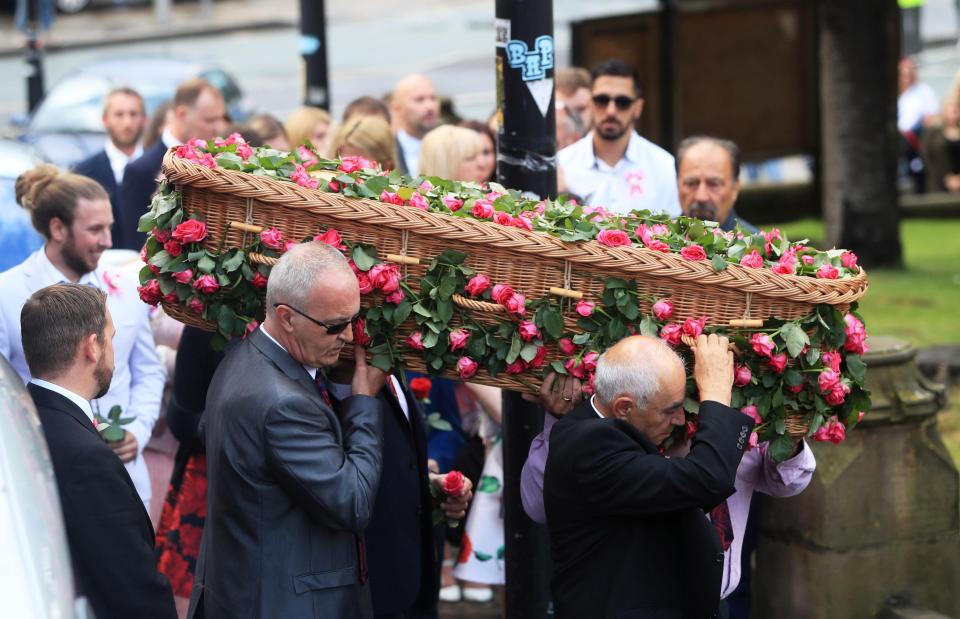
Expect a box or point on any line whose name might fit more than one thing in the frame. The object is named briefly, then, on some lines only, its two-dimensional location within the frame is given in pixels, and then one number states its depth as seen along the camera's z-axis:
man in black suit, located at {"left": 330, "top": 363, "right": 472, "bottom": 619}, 9.26
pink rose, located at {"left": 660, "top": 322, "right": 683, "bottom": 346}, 8.31
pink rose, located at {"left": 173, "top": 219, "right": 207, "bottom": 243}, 8.64
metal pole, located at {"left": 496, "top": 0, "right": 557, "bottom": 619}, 9.96
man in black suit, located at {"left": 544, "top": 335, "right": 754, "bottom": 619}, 8.09
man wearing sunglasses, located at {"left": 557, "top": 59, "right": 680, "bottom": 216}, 15.05
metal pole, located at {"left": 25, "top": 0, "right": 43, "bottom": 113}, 33.38
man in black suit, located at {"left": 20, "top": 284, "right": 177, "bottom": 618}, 7.81
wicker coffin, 8.27
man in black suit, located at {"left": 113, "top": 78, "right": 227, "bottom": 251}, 15.58
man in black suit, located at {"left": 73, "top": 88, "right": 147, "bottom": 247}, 19.14
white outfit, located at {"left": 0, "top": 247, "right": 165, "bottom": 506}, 11.09
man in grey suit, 7.92
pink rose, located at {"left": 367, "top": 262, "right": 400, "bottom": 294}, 8.41
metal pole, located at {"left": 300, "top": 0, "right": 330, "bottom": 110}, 19.23
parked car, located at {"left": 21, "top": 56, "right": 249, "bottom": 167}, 25.78
